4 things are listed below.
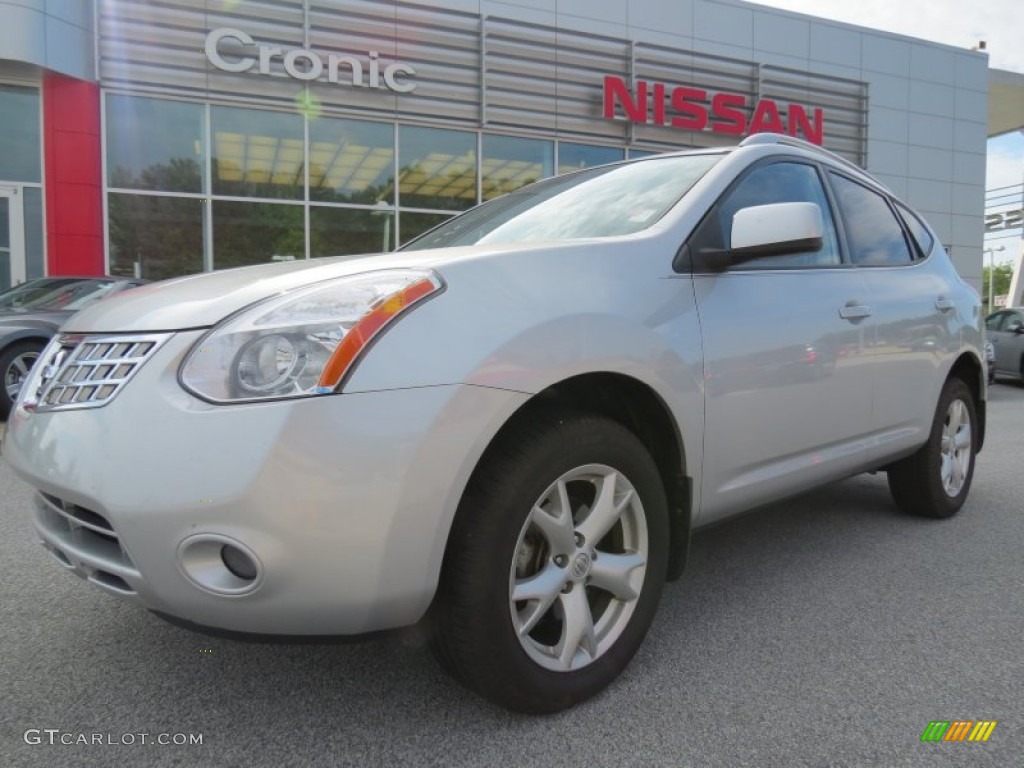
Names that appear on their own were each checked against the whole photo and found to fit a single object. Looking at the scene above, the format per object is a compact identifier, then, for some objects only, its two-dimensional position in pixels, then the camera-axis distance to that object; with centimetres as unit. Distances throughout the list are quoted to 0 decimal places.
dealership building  1070
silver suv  155
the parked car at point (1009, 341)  1321
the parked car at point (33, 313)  666
